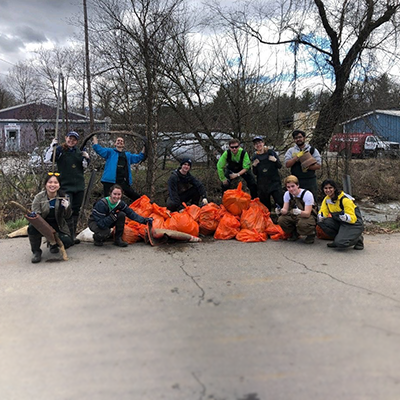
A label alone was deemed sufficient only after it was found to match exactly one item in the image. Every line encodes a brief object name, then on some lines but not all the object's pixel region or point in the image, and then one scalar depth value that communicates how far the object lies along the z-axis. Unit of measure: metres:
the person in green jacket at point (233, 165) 6.13
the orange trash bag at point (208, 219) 5.68
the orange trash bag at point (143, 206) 5.66
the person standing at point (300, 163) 5.80
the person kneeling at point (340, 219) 4.88
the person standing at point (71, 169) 5.32
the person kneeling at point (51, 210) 4.57
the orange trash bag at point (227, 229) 5.61
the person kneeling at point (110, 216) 5.01
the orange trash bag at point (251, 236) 5.42
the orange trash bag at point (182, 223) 5.39
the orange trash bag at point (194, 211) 5.63
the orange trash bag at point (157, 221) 5.37
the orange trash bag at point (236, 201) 5.73
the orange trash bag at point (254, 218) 5.62
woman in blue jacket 5.88
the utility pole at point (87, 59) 8.38
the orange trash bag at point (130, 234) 5.32
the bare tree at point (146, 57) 7.21
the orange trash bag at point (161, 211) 5.57
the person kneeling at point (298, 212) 5.15
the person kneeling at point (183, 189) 6.08
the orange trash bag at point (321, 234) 5.44
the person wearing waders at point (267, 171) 5.98
